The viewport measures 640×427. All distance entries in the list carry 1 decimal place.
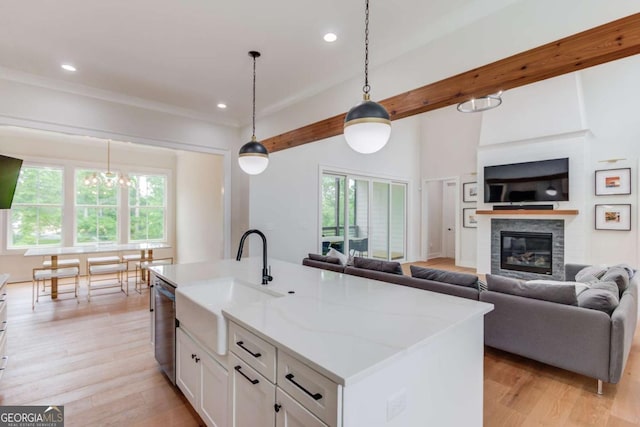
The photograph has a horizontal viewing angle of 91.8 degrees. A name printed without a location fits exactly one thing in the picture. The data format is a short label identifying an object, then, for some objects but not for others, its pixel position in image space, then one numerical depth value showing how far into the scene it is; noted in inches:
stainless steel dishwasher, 90.0
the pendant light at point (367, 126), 69.9
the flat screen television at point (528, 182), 221.8
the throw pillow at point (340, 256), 169.0
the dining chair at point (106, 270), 201.8
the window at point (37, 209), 244.2
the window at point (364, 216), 253.6
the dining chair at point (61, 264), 201.4
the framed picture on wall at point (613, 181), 199.3
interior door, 369.1
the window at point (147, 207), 295.9
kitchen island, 40.9
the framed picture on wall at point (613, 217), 199.8
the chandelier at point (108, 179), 241.3
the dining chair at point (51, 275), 180.9
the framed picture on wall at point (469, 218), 298.6
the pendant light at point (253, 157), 113.3
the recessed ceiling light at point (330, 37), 108.3
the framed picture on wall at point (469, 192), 297.9
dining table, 193.3
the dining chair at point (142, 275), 224.1
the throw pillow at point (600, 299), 95.4
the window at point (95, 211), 268.7
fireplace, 230.1
